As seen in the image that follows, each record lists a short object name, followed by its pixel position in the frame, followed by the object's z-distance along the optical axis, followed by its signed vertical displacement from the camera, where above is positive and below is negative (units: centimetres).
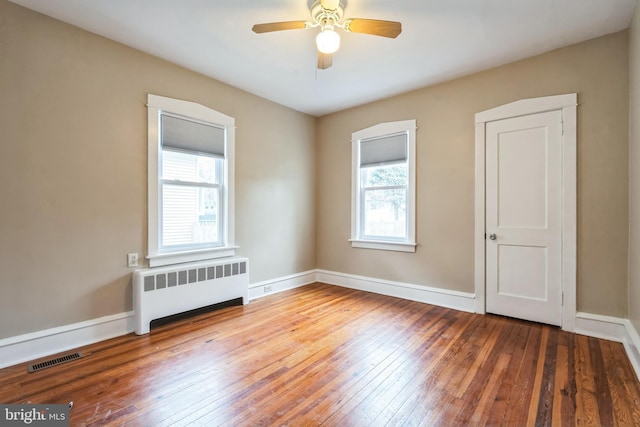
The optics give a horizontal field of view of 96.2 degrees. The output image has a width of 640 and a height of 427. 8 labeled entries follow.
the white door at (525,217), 290 -4
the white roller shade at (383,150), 402 +93
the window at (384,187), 390 +39
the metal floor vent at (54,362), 217 -117
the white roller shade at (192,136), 314 +90
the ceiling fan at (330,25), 206 +138
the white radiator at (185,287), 281 -81
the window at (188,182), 302 +37
